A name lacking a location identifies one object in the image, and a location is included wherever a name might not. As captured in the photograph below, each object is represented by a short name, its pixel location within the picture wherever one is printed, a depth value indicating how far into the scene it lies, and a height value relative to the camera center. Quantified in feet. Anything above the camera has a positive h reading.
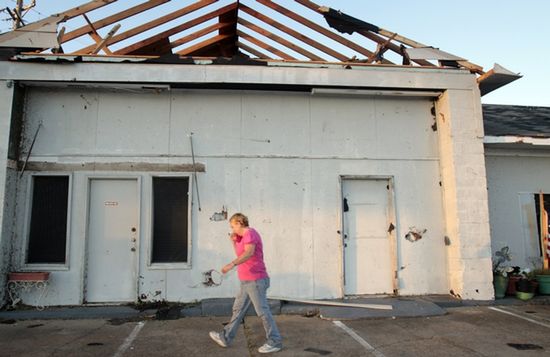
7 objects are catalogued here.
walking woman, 16.42 -2.62
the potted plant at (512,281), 26.43 -3.74
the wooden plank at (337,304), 22.52 -4.53
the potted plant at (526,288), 25.48 -4.08
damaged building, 24.32 +3.58
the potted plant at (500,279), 25.86 -3.54
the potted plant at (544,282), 26.30 -3.83
